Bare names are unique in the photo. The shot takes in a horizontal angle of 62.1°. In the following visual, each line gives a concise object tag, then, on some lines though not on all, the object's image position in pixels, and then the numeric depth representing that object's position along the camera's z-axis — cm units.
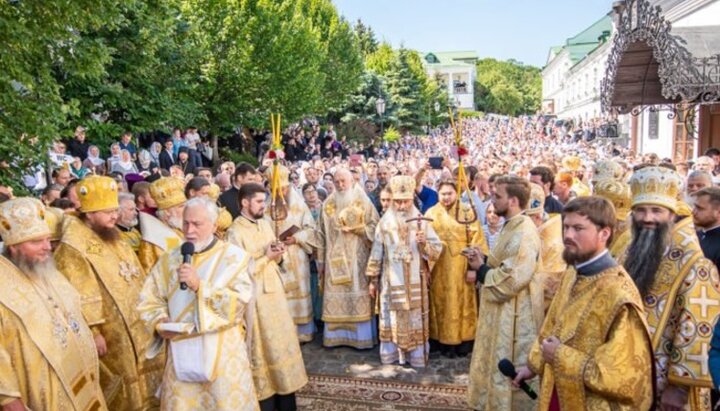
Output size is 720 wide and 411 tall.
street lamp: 2961
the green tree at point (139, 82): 1209
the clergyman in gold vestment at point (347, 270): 702
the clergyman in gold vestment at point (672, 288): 319
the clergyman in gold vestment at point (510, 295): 440
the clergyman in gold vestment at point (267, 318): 503
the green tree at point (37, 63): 518
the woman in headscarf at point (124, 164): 1254
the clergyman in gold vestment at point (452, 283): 658
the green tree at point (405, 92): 3978
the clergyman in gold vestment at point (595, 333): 276
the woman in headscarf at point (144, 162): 1391
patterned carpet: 552
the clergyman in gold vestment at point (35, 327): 331
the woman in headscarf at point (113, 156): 1271
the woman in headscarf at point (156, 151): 1515
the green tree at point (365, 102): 3628
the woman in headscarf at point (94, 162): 1196
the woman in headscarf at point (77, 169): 1144
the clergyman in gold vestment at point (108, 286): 426
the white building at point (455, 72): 9312
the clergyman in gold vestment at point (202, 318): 363
